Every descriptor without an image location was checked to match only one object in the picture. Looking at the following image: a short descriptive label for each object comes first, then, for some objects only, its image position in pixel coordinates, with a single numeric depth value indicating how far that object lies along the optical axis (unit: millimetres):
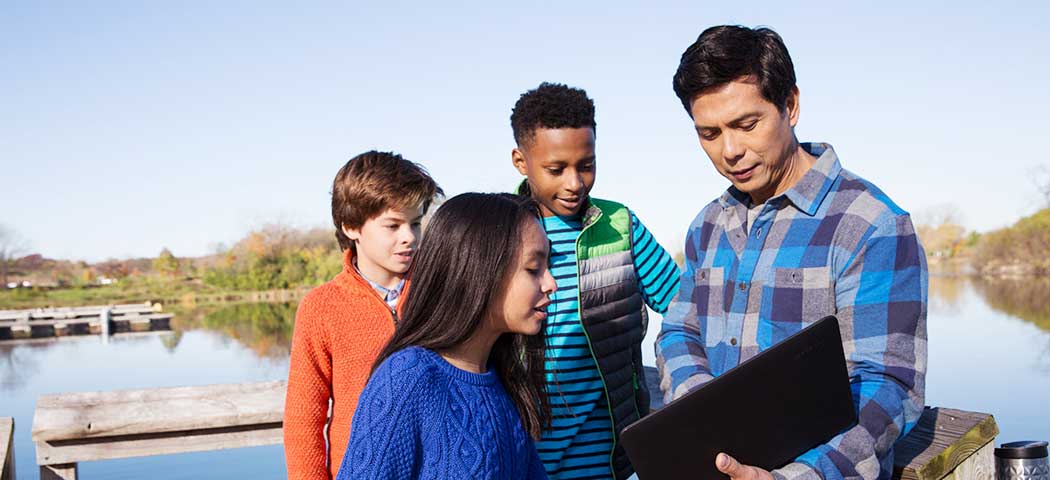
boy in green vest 2281
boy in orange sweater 2180
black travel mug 1468
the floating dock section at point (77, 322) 34844
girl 1440
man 1331
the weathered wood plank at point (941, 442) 1346
